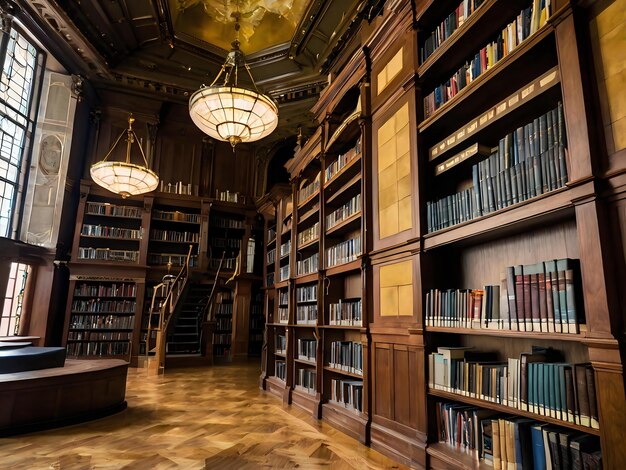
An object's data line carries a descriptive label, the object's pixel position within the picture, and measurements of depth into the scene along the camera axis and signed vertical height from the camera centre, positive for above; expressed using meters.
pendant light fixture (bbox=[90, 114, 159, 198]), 7.07 +2.43
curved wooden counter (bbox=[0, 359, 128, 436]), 3.32 -0.80
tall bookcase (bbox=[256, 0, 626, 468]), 1.68 +0.51
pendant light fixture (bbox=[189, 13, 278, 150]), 4.59 +2.39
